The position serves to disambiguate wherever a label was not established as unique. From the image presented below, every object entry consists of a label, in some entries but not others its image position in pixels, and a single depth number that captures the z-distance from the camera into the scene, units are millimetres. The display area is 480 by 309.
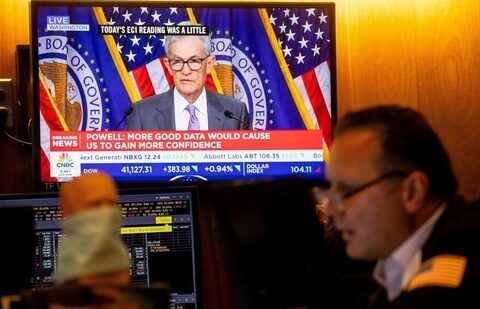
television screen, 3617
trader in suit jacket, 2451
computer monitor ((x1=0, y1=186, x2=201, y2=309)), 3329
